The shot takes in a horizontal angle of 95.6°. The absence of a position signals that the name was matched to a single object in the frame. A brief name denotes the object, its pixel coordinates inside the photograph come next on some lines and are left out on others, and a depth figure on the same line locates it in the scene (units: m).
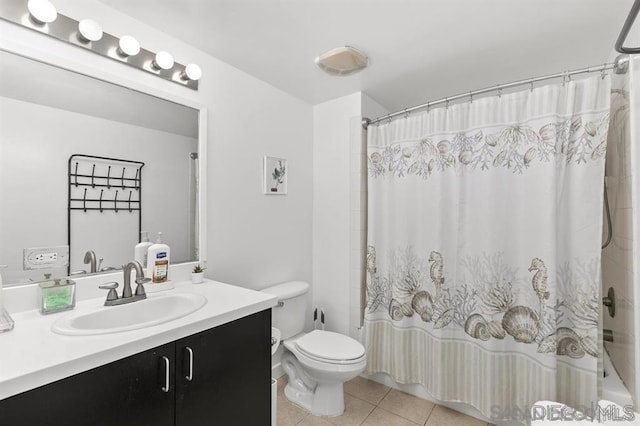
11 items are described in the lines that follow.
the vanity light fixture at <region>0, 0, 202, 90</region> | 1.14
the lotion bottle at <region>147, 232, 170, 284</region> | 1.45
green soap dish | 1.13
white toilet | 1.73
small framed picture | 2.14
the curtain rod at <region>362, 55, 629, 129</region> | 1.37
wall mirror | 1.15
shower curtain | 1.46
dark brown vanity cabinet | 0.79
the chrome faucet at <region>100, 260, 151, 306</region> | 1.26
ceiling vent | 1.73
